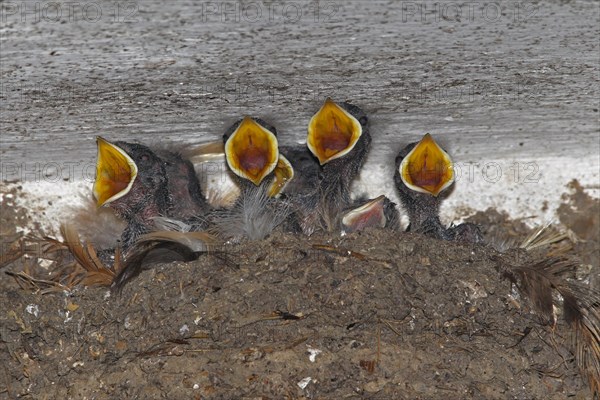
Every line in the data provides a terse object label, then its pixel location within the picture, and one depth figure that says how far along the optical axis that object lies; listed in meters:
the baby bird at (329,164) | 4.48
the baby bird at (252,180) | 4.53
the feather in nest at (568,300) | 4.11
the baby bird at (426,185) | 4.63
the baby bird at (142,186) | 4.62
